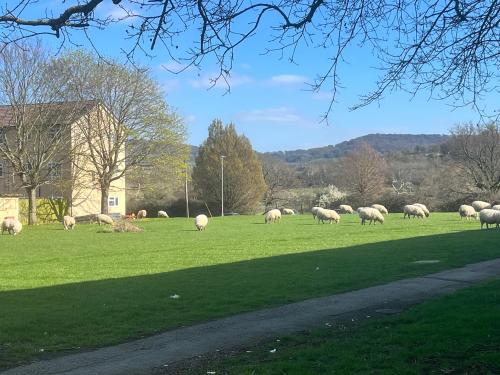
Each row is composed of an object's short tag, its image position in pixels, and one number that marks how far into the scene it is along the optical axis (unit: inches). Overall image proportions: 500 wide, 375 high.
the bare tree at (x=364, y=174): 3442.4
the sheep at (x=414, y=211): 2012.8
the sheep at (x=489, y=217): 1401.3
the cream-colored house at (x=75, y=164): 1936.5
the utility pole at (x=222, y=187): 3009.4
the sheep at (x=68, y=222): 1705.2
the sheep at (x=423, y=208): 2057.3
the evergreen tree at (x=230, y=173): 3129.9
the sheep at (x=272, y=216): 2018.9
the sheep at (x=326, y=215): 1841.8
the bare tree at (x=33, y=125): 1781.5
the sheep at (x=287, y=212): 3087.1
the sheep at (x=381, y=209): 2385.6
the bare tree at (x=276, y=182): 3796.8
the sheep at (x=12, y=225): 1498.5
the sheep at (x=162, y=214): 2952.8
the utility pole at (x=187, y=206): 3028.3
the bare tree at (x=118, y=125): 1958.7
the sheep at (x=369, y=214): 1707.7
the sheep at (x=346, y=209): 2901.1
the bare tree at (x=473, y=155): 2240.0
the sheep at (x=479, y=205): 2126.0
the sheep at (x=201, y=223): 1617.9
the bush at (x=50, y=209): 2126.0
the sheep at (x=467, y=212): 1893.5
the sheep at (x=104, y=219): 1857.2
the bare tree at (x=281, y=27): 233.3
